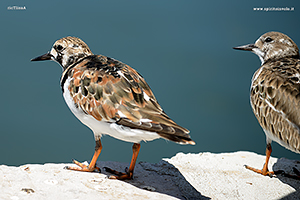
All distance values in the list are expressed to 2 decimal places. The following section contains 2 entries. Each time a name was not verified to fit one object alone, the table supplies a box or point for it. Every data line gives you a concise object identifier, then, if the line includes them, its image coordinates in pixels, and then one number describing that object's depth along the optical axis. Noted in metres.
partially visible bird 6.57
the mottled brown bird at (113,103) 5.66
